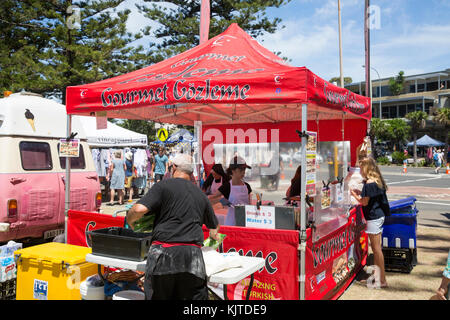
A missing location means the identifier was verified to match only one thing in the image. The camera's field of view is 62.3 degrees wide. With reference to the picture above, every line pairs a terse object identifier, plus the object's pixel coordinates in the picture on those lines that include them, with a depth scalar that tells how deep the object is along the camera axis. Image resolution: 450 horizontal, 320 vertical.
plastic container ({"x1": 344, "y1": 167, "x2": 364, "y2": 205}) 5.26
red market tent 3.78
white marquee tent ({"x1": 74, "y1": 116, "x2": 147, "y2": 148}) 13.45
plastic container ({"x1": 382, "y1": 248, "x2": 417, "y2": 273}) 5.62
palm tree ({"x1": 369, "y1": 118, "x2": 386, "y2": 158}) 47.92
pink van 5.34
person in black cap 5.39
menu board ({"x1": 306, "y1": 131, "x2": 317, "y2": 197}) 3.86
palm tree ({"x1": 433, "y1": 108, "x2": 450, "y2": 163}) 45.16
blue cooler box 5.61
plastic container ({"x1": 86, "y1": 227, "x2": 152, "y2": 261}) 3.26
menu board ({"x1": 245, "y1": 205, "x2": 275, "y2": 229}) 4.08
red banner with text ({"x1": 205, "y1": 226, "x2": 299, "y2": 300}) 3.76
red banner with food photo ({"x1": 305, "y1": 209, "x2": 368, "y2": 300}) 3.93
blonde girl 4.85
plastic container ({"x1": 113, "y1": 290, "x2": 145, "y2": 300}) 3.37
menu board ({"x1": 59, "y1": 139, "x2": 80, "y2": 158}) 5.14
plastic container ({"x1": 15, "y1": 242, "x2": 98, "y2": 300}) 3.82
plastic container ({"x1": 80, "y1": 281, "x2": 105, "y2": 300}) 3.62
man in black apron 2.77
